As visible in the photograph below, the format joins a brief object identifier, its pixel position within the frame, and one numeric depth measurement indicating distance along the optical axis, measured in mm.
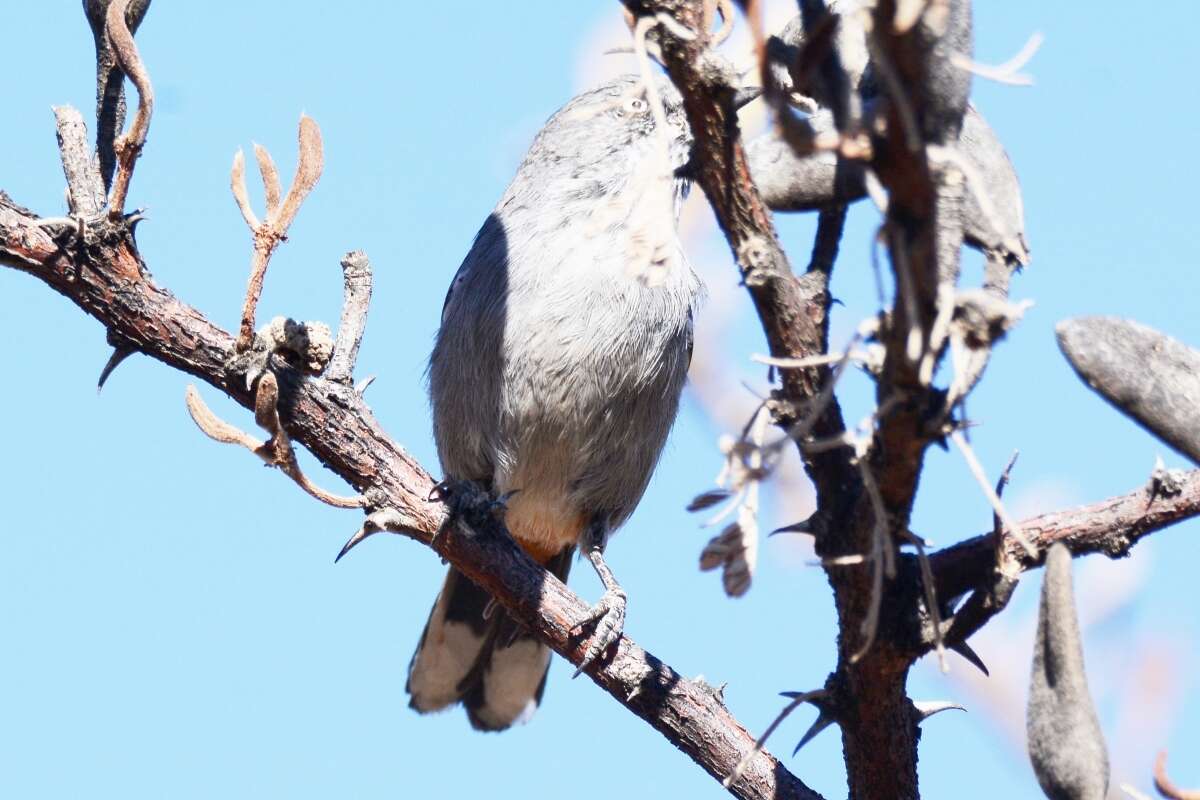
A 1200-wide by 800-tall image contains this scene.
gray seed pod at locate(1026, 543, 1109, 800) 4398
